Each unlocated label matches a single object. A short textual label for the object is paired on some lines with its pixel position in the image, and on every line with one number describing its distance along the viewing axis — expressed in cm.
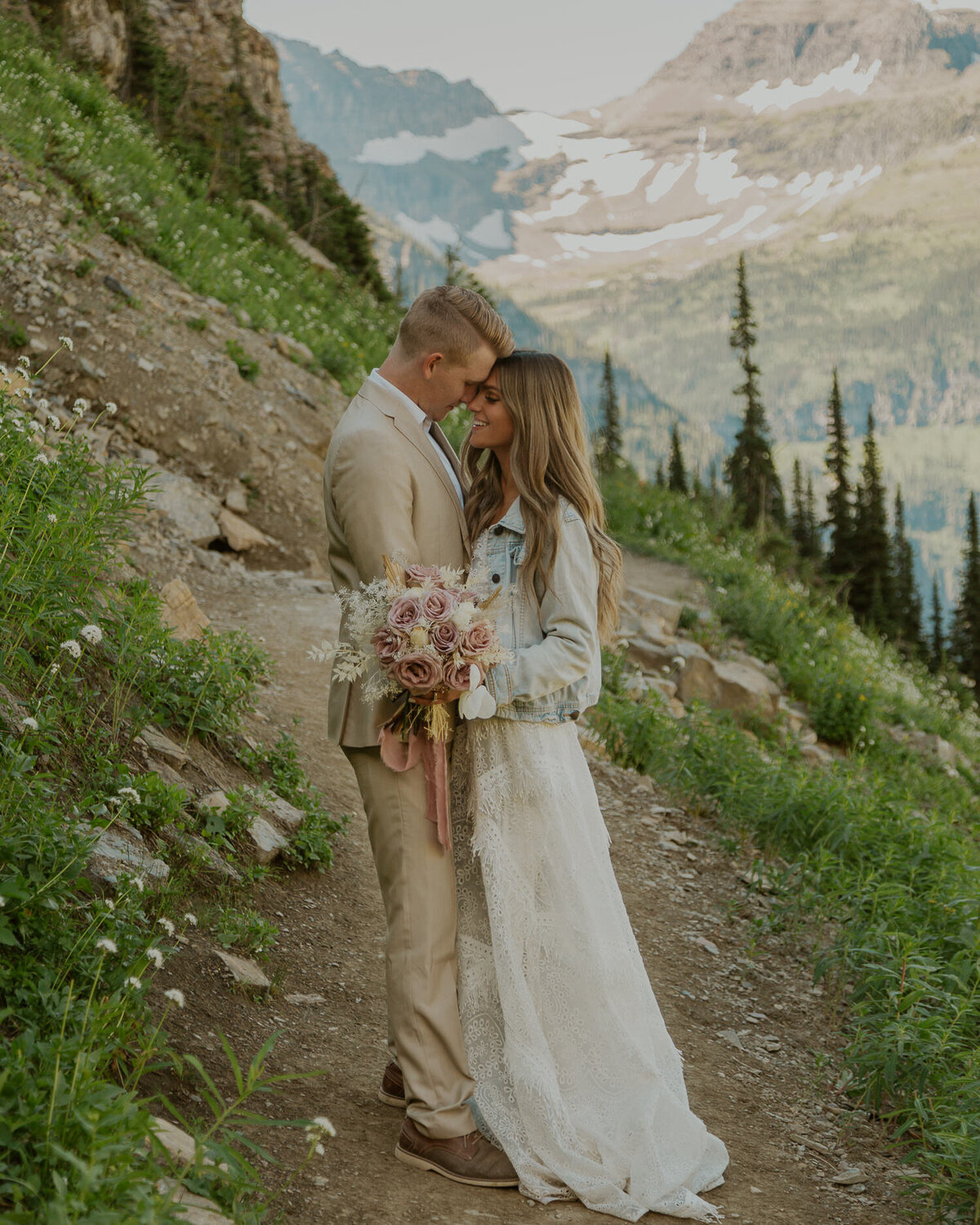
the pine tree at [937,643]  5884
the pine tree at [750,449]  3975
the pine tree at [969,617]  5709
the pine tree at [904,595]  5650
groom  368
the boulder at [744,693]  1326
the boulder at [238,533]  1177
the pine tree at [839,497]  5681
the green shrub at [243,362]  1384
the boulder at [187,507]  1126
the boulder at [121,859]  412
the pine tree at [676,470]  6331
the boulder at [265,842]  555
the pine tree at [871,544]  5378
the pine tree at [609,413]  5594
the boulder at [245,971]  452
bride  373
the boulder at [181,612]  748
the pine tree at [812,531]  6514
